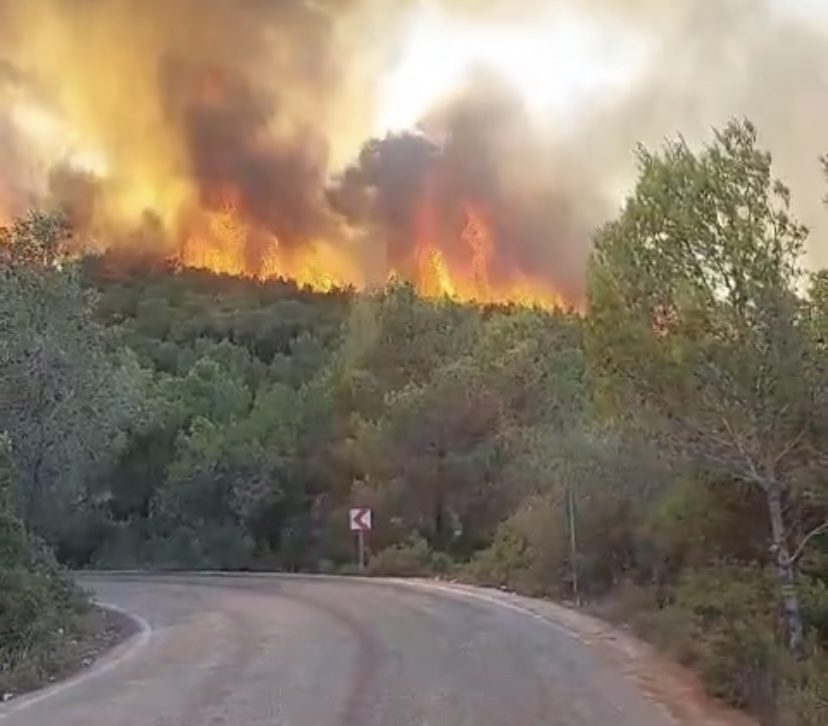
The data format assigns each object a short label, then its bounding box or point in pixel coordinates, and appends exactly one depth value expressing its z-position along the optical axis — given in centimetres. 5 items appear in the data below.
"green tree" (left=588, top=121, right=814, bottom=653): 1761
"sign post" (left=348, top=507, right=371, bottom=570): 4531
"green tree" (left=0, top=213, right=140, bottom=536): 2839
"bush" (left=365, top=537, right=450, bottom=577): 4362
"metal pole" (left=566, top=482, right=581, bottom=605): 3066
